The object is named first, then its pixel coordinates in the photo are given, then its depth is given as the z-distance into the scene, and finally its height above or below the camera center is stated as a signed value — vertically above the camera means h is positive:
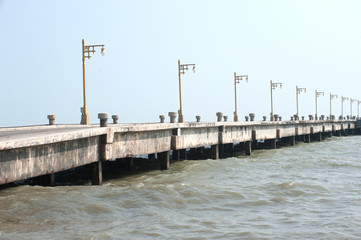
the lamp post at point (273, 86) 56.41 +4.20
